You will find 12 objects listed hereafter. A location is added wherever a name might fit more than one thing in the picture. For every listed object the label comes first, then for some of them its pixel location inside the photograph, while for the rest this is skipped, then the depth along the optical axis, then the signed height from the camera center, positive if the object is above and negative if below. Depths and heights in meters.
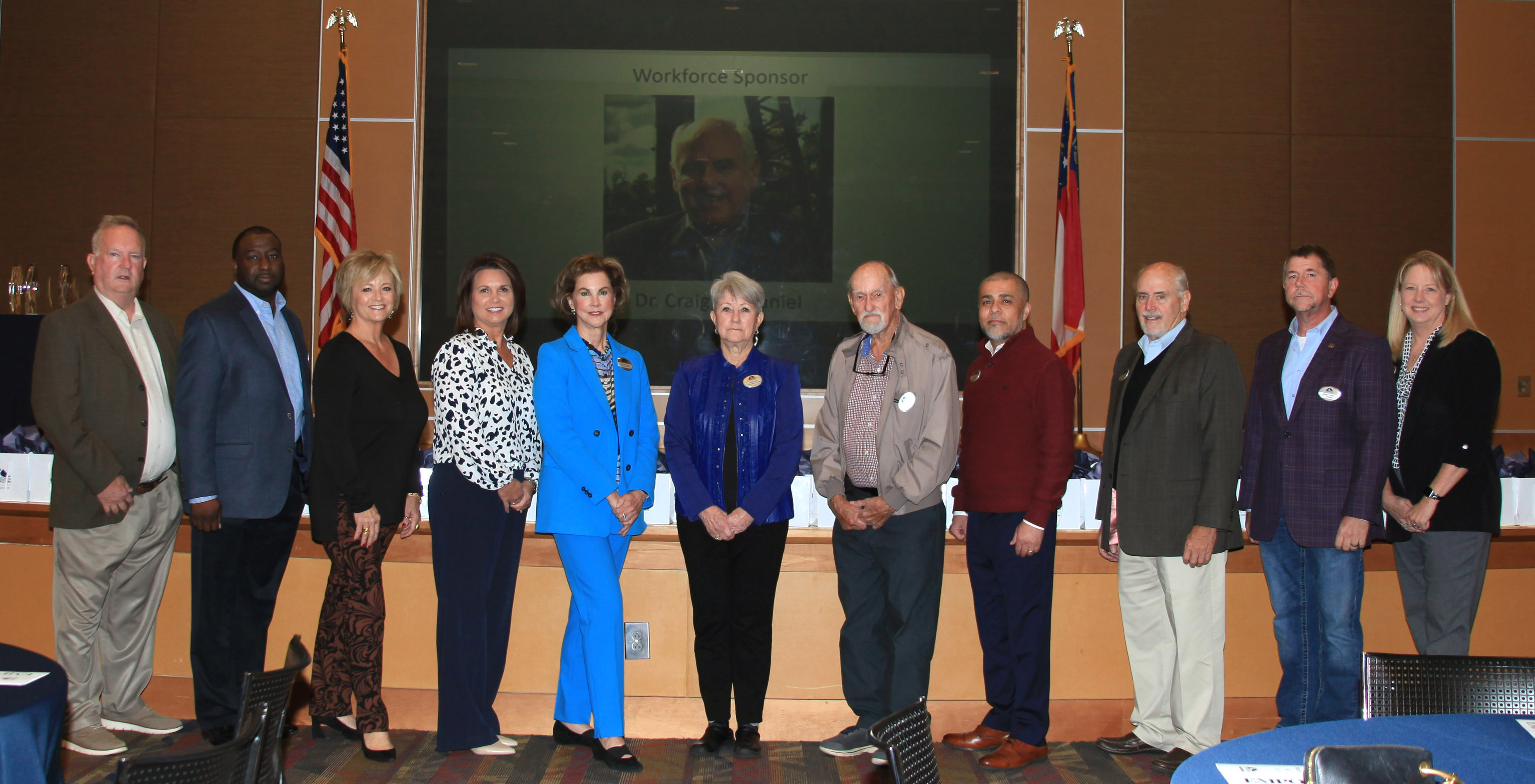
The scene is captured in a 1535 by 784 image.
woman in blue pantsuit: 3.11 -0.22
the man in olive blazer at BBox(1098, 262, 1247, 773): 3.14 -0.30
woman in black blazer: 3.10 -0.13
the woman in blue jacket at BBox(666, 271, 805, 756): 3.23 -0.27
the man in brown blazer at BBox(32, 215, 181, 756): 3.16 -0.27
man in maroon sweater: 3.22 -0.30
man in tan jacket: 3.21 -0.25
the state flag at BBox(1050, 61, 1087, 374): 5.73 +1.01
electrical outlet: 3.54 -0.86
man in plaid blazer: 3.07 -0.20
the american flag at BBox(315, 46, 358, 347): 5.90 +1.34
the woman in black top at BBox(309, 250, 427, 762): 3.06 -0.22
